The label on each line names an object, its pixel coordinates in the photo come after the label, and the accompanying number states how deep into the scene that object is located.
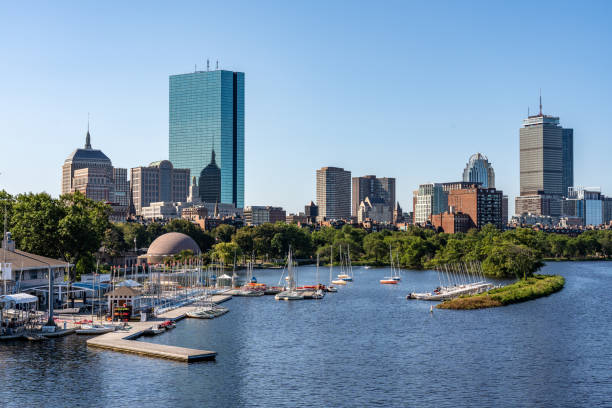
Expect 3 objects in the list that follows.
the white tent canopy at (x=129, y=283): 107.54
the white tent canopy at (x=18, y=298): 80.31
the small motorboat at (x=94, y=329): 79.06
